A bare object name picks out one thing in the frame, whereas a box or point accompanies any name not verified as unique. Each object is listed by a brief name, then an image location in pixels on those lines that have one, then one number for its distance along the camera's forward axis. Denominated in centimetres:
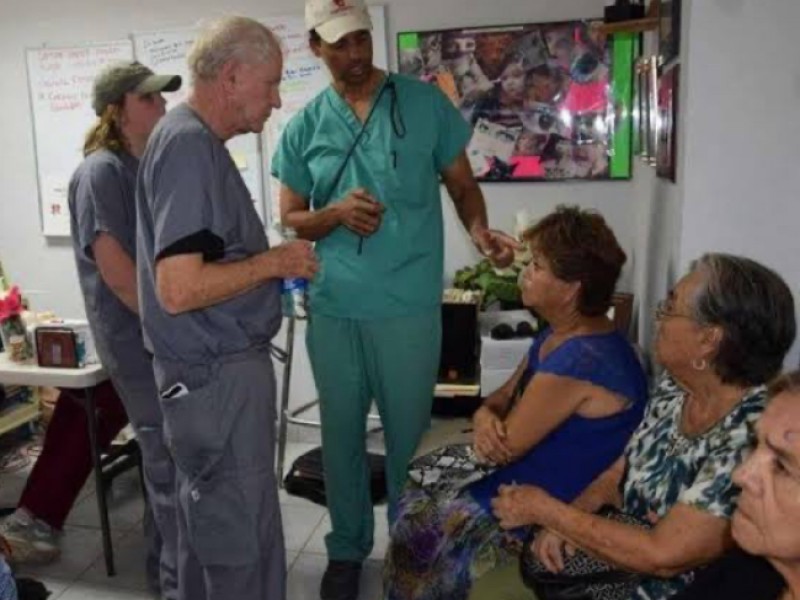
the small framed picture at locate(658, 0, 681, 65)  170
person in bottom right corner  85
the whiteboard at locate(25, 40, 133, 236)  333
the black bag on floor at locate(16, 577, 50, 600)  153
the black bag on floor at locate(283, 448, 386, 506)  279
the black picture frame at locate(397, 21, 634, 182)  285
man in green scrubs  204
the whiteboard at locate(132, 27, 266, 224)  321
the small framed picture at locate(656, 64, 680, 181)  173
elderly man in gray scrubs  144
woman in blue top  154
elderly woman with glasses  115
